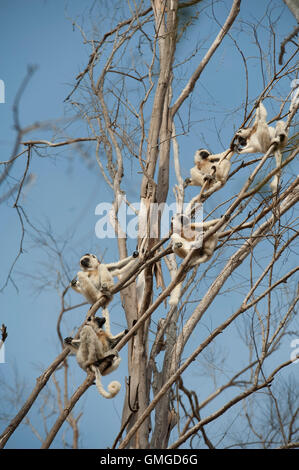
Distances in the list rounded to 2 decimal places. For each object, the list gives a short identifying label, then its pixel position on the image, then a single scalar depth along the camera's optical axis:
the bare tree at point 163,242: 12.11
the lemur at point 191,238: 13.20
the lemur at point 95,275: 16.25
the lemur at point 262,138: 12.81
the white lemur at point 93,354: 13.05
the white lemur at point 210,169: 15.38
